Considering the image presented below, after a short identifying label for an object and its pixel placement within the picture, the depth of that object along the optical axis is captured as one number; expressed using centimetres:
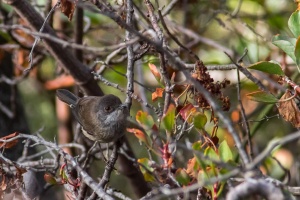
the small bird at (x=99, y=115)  697
